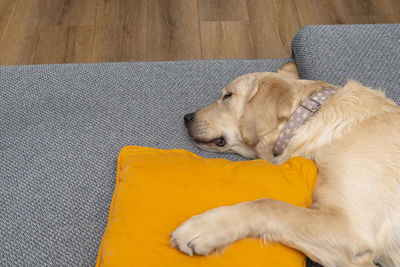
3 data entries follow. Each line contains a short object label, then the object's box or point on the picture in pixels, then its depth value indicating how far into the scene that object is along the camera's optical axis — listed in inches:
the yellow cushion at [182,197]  49.0
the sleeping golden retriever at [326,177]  52.6
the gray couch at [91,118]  60.6
